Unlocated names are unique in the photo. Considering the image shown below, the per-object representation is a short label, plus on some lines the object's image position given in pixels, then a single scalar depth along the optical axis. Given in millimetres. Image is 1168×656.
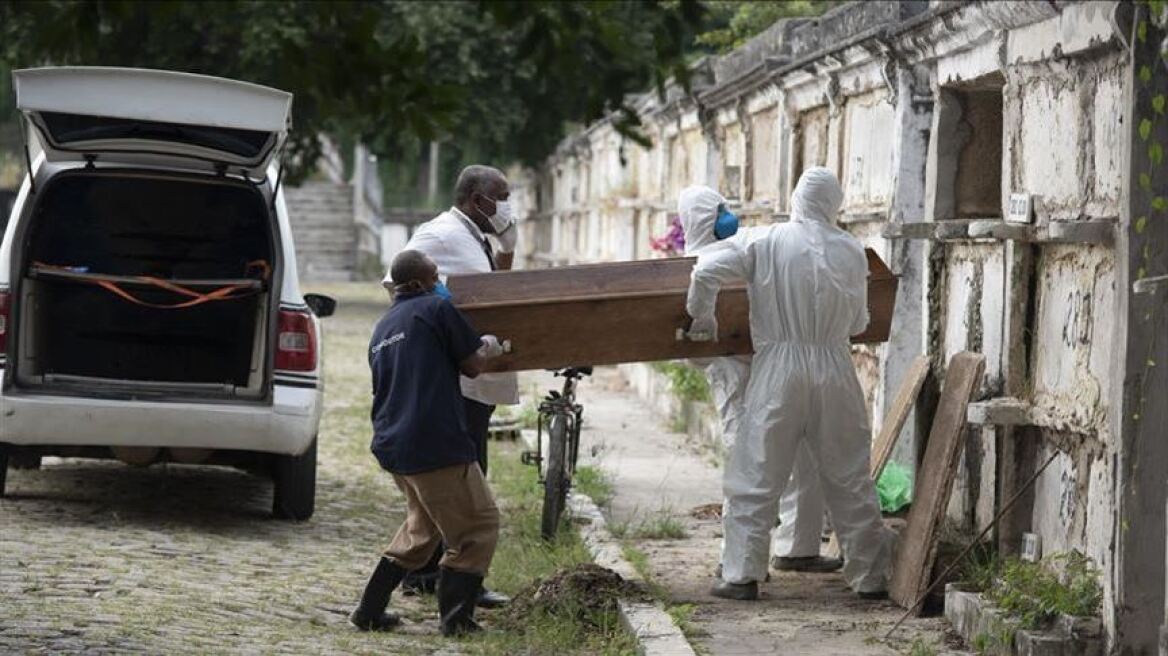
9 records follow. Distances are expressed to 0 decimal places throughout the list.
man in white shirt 16946
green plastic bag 17832
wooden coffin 16143
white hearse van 18372
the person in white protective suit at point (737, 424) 17223
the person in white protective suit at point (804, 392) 16018
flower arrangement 27745
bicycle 18787
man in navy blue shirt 14758
